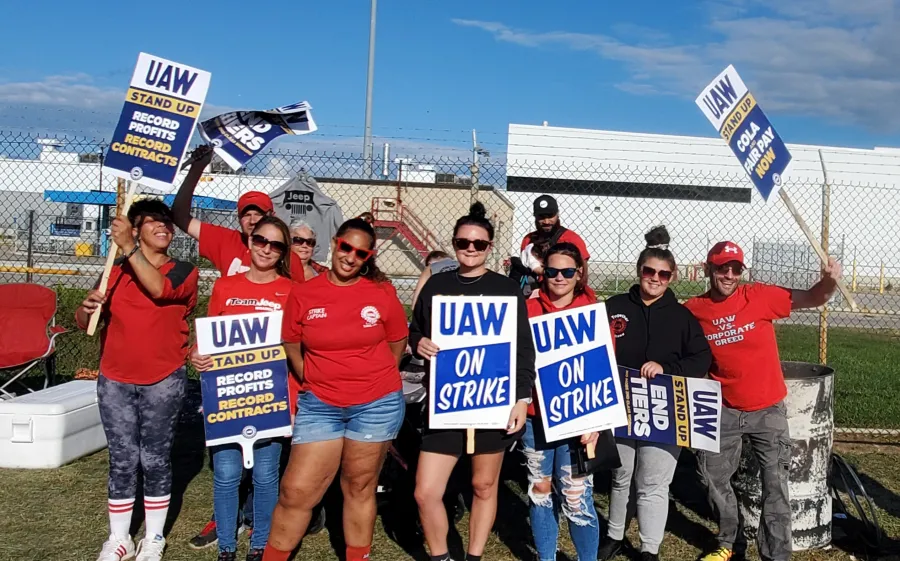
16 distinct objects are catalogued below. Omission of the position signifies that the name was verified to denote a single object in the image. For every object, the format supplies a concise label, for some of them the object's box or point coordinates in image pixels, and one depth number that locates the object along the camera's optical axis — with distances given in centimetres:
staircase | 2103
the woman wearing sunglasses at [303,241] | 499
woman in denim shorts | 403
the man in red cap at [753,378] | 459
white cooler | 620
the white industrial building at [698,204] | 2553
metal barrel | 499
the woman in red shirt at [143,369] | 436
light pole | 2437
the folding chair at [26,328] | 723
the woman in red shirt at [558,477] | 422
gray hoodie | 869
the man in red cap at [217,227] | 504
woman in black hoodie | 446
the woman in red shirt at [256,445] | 435
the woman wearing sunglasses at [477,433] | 412
